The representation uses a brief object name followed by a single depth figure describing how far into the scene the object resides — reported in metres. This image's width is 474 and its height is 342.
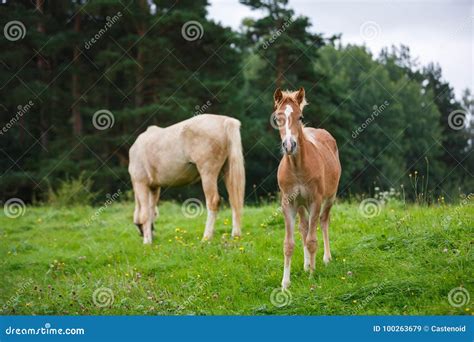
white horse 9.38
